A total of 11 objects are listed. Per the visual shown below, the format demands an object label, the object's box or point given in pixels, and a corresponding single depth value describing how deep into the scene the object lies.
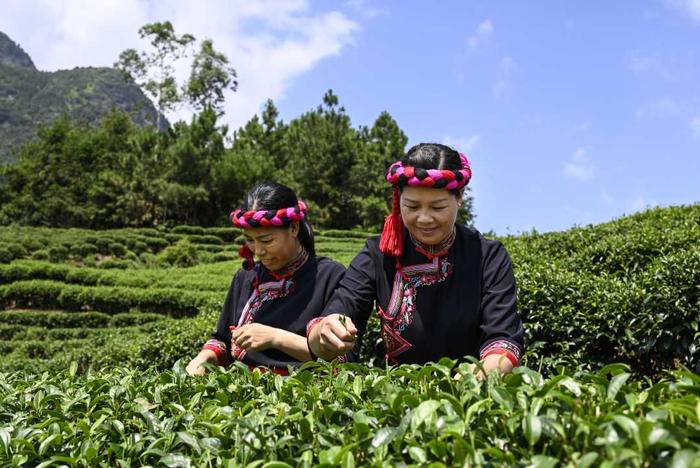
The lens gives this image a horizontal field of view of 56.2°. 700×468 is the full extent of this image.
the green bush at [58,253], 17.91
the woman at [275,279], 2.31
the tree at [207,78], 35.38
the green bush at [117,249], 19.70
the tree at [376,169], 27.41
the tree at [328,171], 28.86
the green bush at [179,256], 19.06
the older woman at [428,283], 1.83
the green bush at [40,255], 17.56
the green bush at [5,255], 16.06
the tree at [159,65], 34.03
